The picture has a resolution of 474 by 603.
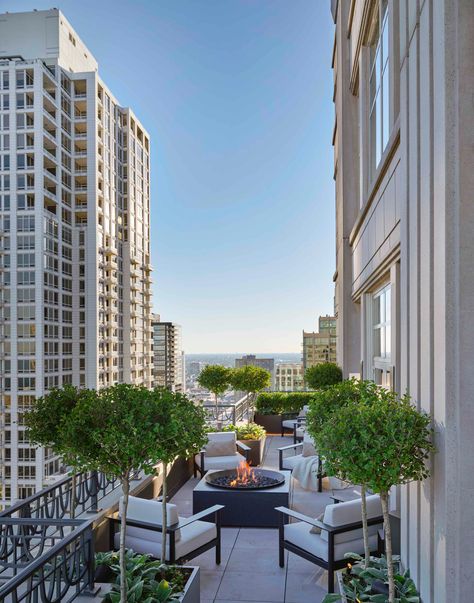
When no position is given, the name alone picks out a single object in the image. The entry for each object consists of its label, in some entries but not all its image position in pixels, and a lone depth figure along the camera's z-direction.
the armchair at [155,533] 4.59
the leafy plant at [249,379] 14.04
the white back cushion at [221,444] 8.51
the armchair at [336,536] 4.44
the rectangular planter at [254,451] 9.58
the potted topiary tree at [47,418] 5.26
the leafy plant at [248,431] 9.98
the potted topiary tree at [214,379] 13.55
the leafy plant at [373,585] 3.40
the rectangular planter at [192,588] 3.68
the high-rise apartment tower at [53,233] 50.22
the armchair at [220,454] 8.23
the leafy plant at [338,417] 3.08
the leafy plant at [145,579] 3.61
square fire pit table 6.23
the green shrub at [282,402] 14.62
